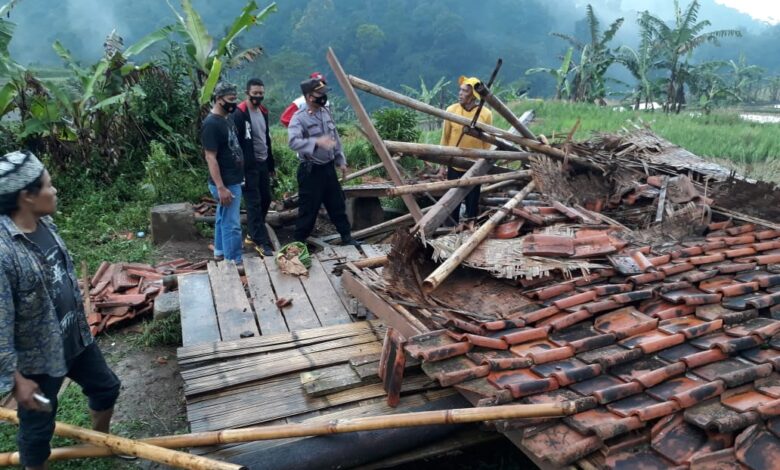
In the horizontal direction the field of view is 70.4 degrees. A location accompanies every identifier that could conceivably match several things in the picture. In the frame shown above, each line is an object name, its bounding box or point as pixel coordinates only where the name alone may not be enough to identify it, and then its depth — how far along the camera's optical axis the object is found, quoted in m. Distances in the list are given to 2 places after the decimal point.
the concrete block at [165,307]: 4.89
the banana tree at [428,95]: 19.80
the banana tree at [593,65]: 23.94
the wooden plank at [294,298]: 4.27
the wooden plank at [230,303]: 4.16
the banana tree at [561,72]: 22.45
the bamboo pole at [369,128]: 4.48
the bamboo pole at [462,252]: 3.54
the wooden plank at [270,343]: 3.71
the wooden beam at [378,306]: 3.37
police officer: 5.55
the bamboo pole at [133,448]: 2.67
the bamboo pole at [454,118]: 4.64
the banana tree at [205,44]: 8.62
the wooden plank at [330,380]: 3.34
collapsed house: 2.40
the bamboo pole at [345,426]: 2.41
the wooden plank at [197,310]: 4.09
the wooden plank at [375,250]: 5.67
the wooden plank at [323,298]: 4.34
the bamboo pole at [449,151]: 4.56
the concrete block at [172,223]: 7.20
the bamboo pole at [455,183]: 4.27
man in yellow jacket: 5.95
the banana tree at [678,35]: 22.07
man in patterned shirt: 2.49
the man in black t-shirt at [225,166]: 5.12
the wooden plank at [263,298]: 4.22
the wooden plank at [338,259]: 4.59
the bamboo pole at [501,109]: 4.30
